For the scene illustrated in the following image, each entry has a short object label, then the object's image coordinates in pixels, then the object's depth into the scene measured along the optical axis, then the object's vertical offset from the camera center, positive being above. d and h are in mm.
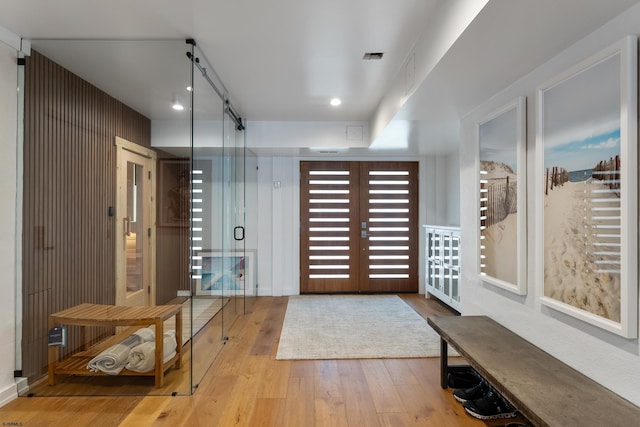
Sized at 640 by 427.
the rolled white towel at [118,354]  2369 -958
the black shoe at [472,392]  2205 -1139
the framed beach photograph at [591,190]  1326 +112
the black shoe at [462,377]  2398 -1134
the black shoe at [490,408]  2015 -1135
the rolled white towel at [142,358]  2391 -988
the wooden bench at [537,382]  1295 -737
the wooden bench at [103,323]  2348 -740
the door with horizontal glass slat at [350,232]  5301 -269
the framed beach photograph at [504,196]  2051 +120
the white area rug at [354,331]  3033 -1192
